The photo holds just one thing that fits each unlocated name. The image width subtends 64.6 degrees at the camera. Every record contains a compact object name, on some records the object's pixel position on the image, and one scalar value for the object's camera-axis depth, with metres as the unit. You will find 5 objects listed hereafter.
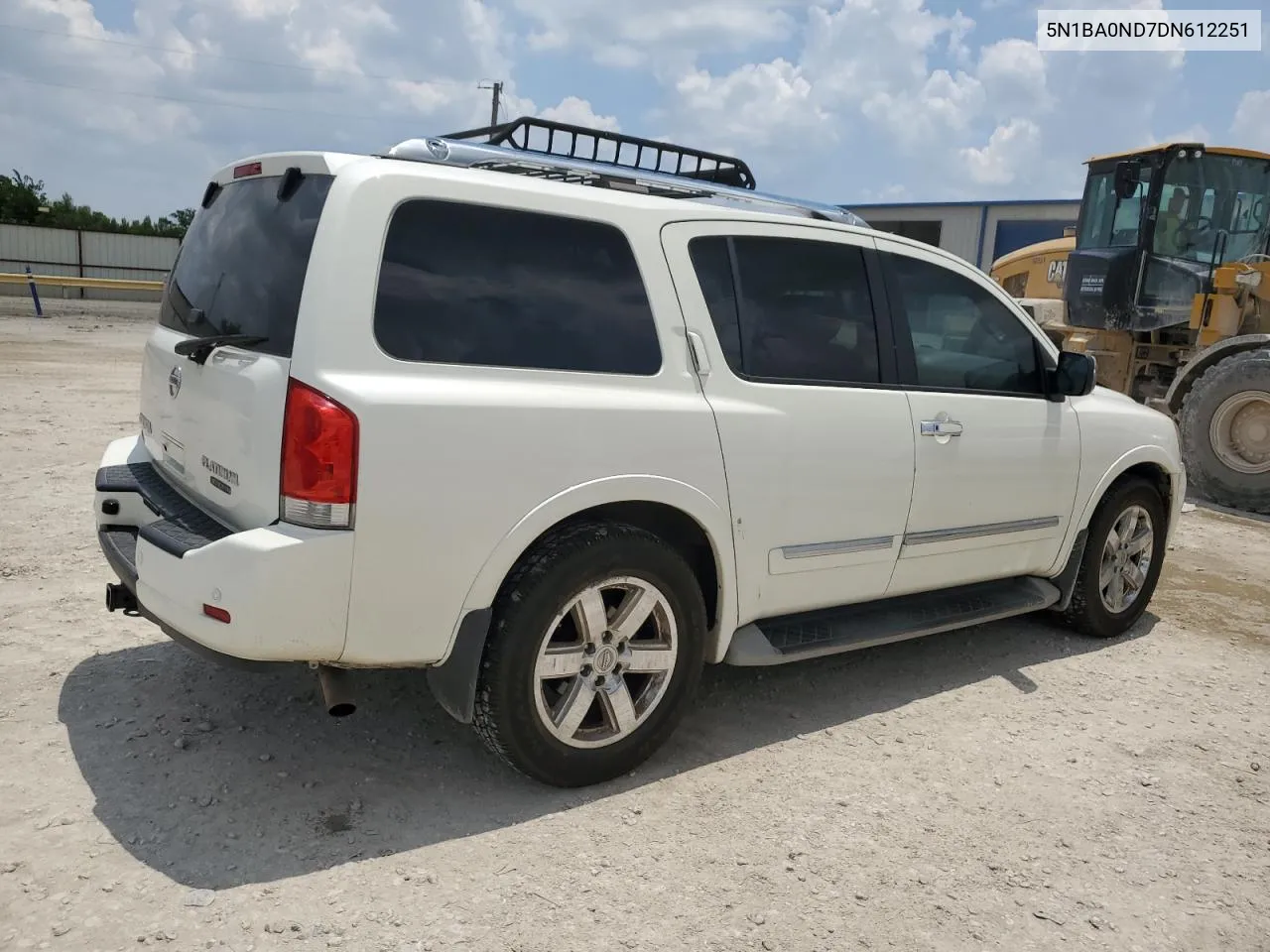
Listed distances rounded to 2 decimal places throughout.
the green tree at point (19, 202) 42.59
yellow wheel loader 9.12
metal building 29.58
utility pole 43.78
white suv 2.78
